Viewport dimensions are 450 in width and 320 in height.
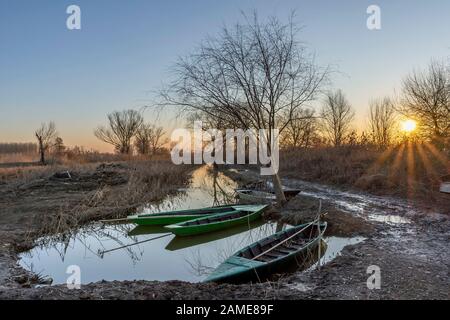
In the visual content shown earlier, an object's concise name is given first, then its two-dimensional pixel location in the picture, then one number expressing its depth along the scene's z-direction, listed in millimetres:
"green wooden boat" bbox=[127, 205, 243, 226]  12055
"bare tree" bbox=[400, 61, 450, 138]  26184
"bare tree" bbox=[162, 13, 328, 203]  13250
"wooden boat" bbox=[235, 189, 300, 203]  14906
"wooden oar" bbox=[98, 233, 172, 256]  9858
